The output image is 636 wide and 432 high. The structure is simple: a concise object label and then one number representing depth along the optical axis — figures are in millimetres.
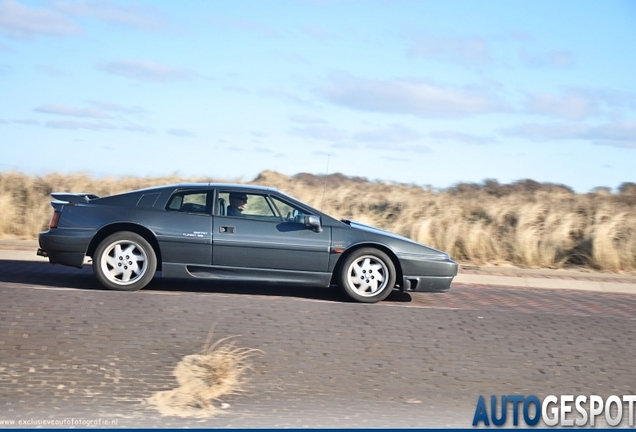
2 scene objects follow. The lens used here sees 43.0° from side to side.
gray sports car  9328
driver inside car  9664
